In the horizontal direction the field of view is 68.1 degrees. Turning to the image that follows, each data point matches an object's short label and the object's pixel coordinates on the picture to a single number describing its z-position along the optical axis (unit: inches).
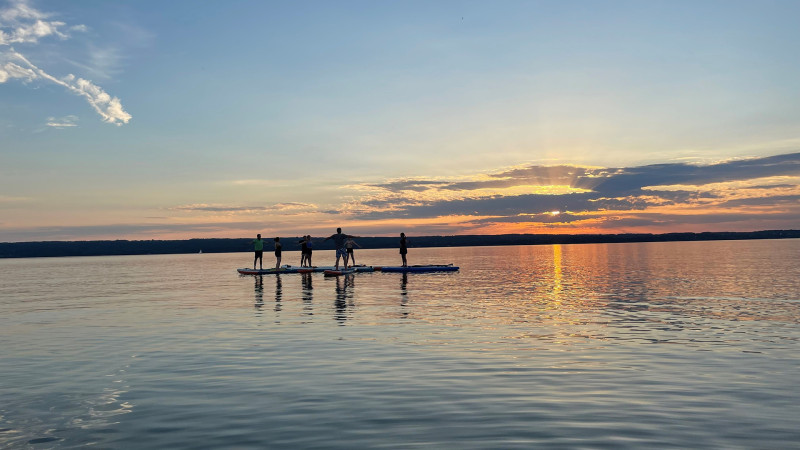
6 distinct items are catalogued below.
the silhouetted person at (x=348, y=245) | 1883.6
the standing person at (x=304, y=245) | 2159.2
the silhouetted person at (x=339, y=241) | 1853.2
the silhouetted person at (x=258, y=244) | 2063.0
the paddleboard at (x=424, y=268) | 2118.6
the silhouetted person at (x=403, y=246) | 2069.1
